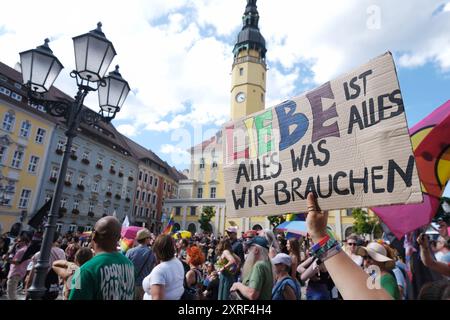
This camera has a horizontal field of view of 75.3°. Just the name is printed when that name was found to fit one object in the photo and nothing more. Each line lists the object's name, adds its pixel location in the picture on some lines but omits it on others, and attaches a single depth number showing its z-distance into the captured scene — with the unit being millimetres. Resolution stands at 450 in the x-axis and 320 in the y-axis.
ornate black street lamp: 4480
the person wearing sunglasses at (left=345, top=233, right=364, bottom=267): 4595
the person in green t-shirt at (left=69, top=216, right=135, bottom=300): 2182
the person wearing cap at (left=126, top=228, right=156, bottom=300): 4898
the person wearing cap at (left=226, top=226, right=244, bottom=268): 7455
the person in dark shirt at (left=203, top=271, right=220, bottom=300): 5073
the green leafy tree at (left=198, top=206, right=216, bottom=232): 40344
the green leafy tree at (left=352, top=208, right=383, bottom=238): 30344
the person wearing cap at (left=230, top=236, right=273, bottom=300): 3135
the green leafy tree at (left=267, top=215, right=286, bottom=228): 30489
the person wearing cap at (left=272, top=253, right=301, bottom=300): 3316
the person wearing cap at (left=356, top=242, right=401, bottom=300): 2795
